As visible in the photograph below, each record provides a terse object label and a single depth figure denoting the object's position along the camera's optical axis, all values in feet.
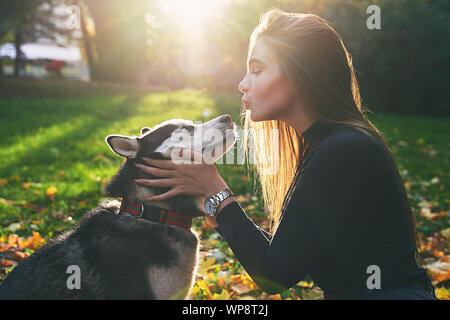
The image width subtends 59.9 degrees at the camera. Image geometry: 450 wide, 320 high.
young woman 7.52
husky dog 8.03
